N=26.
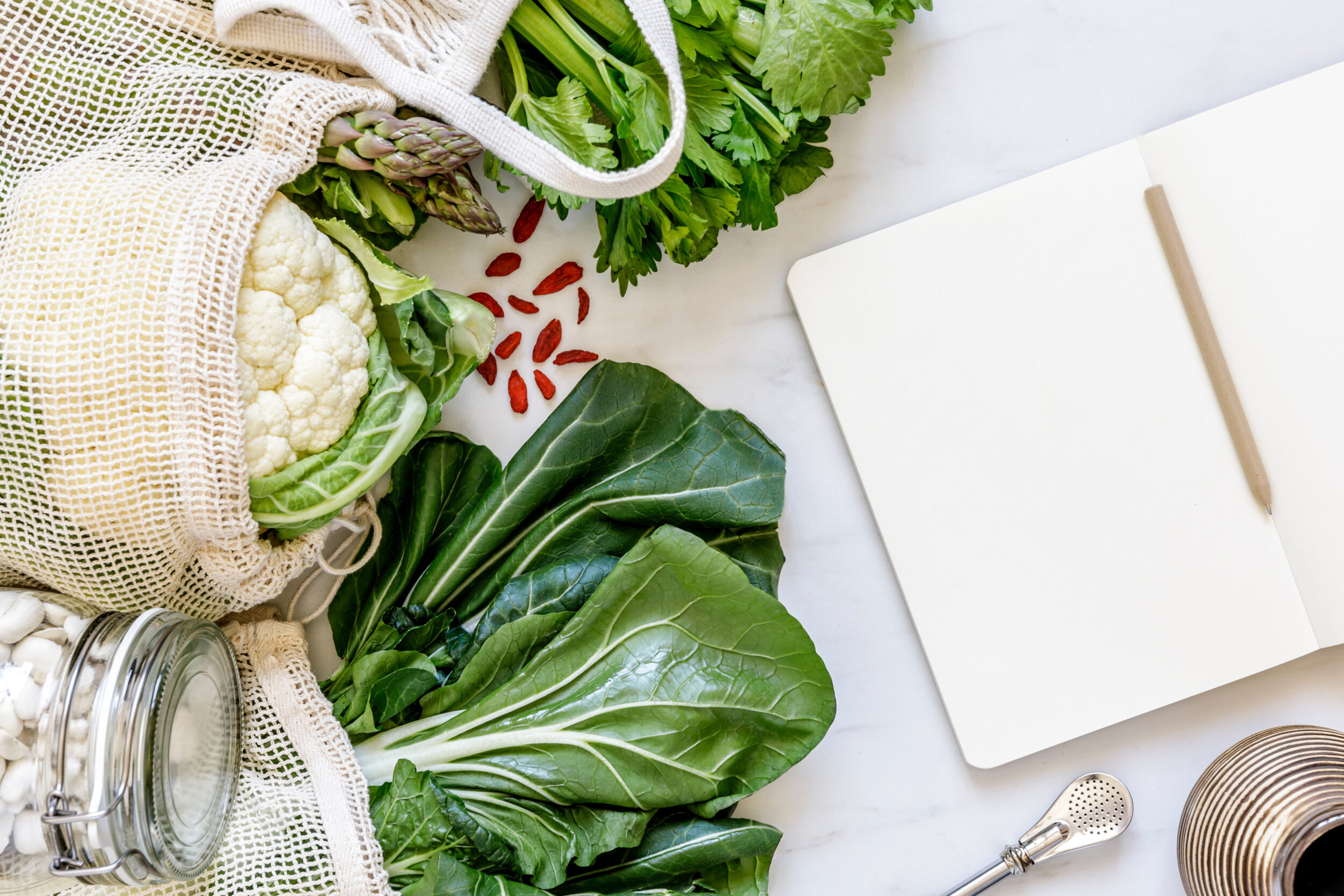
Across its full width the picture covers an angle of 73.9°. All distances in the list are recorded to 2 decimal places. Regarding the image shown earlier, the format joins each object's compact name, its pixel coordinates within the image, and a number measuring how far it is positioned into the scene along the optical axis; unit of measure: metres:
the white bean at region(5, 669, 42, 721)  0.72
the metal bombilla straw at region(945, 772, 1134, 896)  0.94
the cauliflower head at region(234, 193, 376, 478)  0.74
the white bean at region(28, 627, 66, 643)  0.76
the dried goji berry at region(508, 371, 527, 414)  0.94
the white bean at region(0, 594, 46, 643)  0.74
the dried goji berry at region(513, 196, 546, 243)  0.93
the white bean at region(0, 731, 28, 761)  0.71
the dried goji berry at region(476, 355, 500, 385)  0.94
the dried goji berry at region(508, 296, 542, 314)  0.94
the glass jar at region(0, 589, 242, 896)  0.69
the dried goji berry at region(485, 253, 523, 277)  0.93
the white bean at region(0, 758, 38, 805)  0.72
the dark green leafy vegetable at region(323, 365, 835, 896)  0.83
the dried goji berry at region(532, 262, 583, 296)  0.93
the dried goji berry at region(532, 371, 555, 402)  0.94
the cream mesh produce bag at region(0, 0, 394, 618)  0.70
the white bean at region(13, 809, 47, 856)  0.73
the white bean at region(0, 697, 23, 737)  0.71
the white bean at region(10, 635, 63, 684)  0.74
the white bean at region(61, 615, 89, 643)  0.76
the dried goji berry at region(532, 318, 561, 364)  0.94
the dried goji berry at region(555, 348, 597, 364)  0.94
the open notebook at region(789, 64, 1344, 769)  0.91
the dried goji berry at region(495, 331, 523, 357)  0.94
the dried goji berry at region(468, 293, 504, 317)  0.93
